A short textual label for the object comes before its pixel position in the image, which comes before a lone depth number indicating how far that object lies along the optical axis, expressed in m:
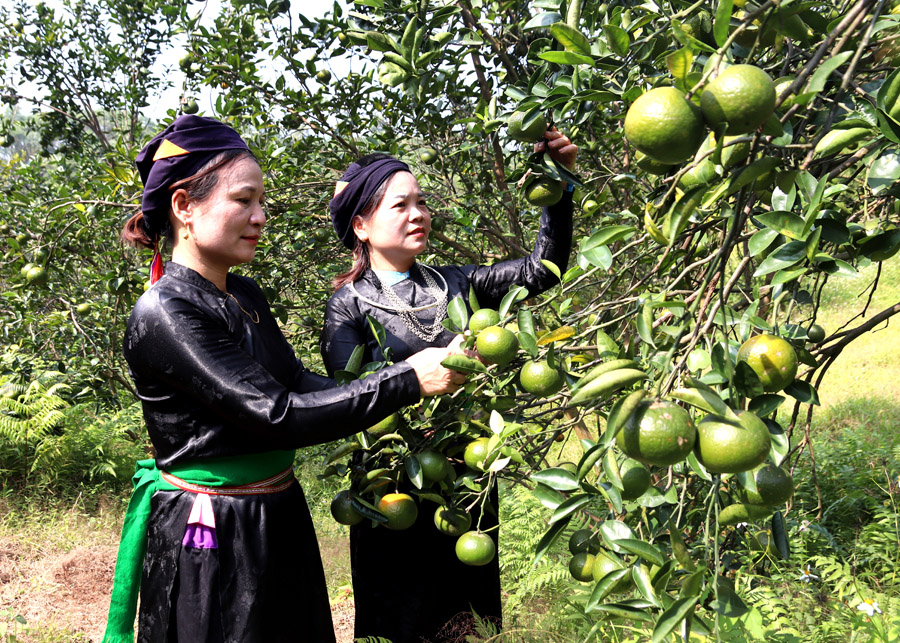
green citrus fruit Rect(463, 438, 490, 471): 1.47
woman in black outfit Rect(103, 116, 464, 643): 1.48
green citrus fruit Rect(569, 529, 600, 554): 1.25
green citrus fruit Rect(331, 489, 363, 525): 1.67
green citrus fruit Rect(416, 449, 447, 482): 1.56
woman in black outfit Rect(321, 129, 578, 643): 2.06
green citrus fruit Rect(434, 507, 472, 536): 1.67
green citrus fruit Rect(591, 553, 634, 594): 1.05
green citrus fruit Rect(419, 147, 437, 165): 3.19
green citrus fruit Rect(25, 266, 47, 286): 2.93
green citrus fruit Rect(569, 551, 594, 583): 1.24
